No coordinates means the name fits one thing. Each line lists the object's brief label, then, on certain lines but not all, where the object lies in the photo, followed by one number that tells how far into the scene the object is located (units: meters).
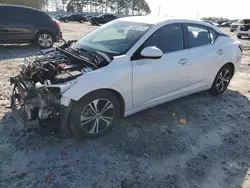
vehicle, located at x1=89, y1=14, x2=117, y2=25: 24.85
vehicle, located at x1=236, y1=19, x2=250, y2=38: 13.56
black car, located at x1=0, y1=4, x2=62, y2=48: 6.93
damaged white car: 2.43
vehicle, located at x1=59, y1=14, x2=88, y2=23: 32.08
